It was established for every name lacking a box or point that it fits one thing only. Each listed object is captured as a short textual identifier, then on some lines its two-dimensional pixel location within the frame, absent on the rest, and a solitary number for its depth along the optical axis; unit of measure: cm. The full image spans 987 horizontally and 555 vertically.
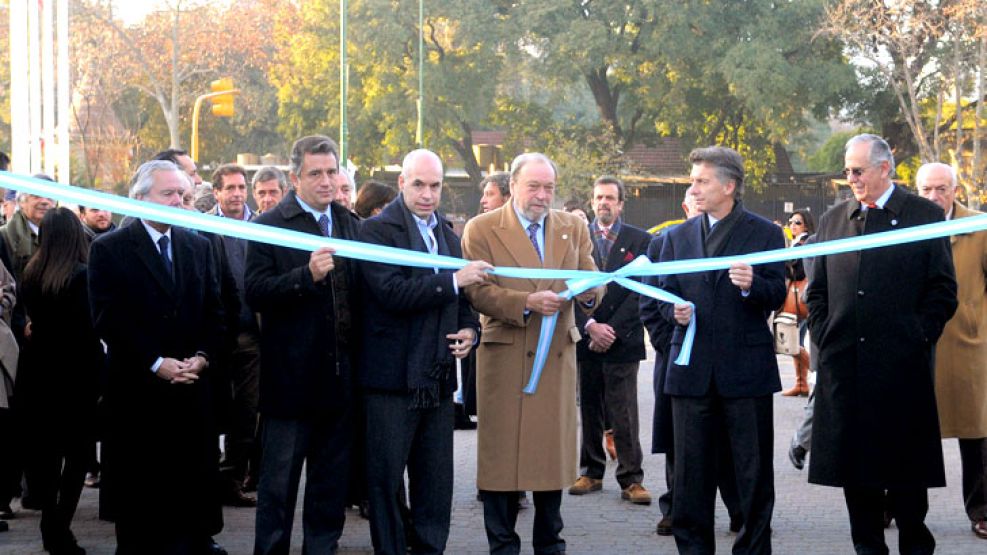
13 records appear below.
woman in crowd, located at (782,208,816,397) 1340
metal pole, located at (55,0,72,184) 1752
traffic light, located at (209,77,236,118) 3262
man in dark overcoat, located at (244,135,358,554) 674
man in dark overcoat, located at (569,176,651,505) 941
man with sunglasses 679
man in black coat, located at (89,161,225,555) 657
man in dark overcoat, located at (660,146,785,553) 686
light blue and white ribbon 607
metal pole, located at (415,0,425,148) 4294
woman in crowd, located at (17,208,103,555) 782
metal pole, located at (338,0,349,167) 3506
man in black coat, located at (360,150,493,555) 679
